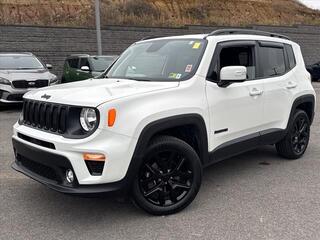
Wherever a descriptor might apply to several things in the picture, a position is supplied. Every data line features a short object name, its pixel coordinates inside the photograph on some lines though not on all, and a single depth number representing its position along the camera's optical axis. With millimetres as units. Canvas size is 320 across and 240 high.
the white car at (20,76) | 8198
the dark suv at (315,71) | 17120
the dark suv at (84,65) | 10032
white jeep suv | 2610
